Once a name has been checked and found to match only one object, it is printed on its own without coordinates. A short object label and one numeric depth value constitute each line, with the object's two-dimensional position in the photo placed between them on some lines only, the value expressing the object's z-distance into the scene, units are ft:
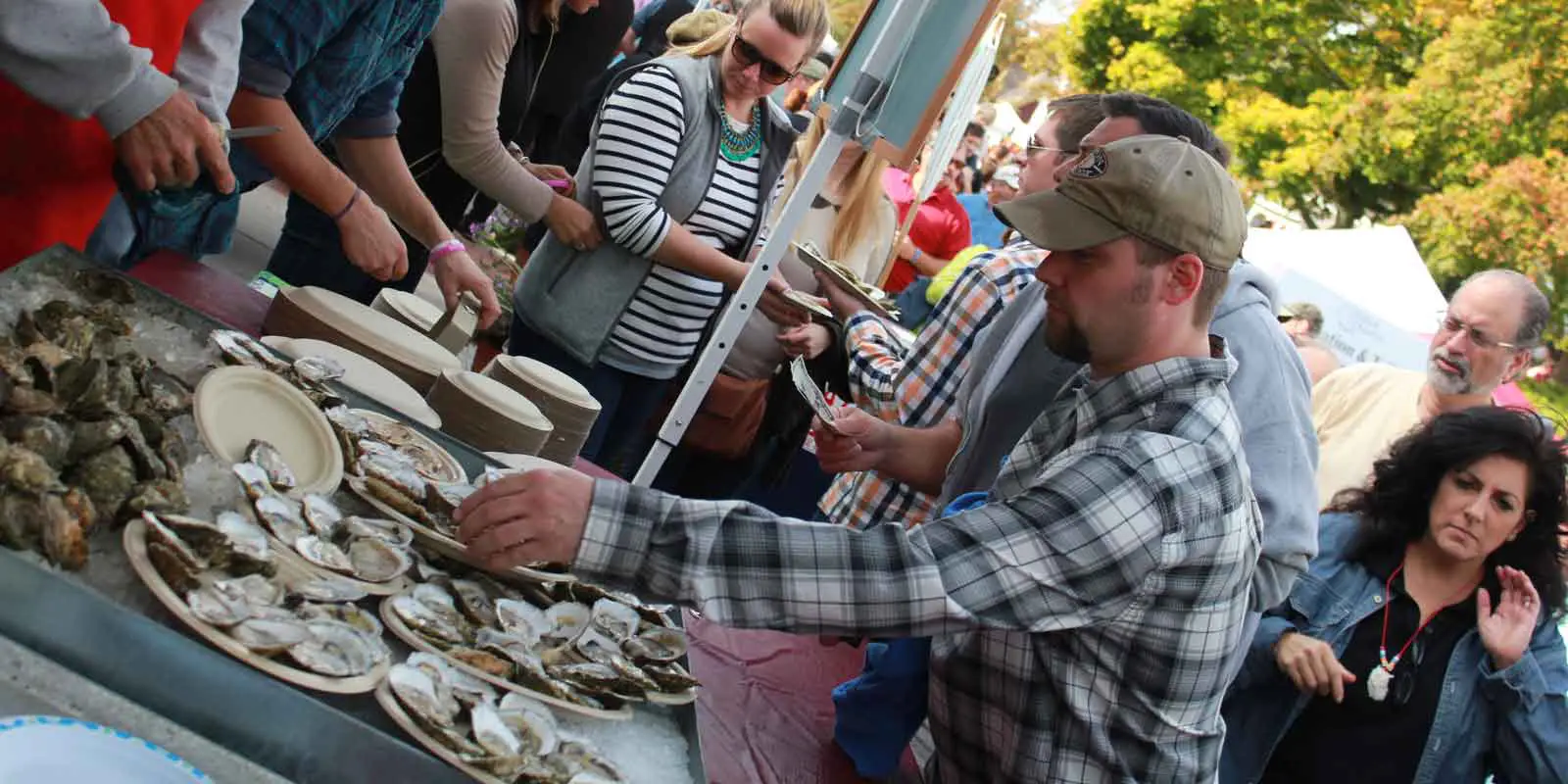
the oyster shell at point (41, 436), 4.27
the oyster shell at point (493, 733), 4.37
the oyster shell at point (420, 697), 4.28
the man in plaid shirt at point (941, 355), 9.89
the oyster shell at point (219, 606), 3.99
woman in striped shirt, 10.90
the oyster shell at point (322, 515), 5.13
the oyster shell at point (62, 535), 3.84
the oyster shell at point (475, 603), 5.17
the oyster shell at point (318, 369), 6.52
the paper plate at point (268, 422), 5.55
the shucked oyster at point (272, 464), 5.31
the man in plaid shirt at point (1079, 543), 5.19
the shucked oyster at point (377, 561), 5.02
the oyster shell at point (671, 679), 5.44
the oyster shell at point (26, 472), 3.90
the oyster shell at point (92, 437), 4.45
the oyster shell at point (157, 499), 4.30
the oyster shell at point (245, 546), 4.43
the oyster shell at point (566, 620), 5.46
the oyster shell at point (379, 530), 5.24
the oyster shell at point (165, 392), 5.28
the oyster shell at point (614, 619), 5.72
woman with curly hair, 11.25
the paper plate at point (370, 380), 6.99
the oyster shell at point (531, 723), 4.60
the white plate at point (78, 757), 3.10
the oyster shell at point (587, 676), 5.07
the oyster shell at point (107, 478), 4.25
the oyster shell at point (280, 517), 4.88
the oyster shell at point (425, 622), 4.81
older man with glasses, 15.53
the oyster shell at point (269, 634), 4.00
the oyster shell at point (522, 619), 5.27
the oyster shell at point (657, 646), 5.59
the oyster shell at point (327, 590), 4.58
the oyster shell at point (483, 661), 4.77
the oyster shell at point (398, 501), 5.61
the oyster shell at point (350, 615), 4.47
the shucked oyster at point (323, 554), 4.84
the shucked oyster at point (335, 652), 4.12
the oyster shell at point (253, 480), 5.10
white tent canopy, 28.60
